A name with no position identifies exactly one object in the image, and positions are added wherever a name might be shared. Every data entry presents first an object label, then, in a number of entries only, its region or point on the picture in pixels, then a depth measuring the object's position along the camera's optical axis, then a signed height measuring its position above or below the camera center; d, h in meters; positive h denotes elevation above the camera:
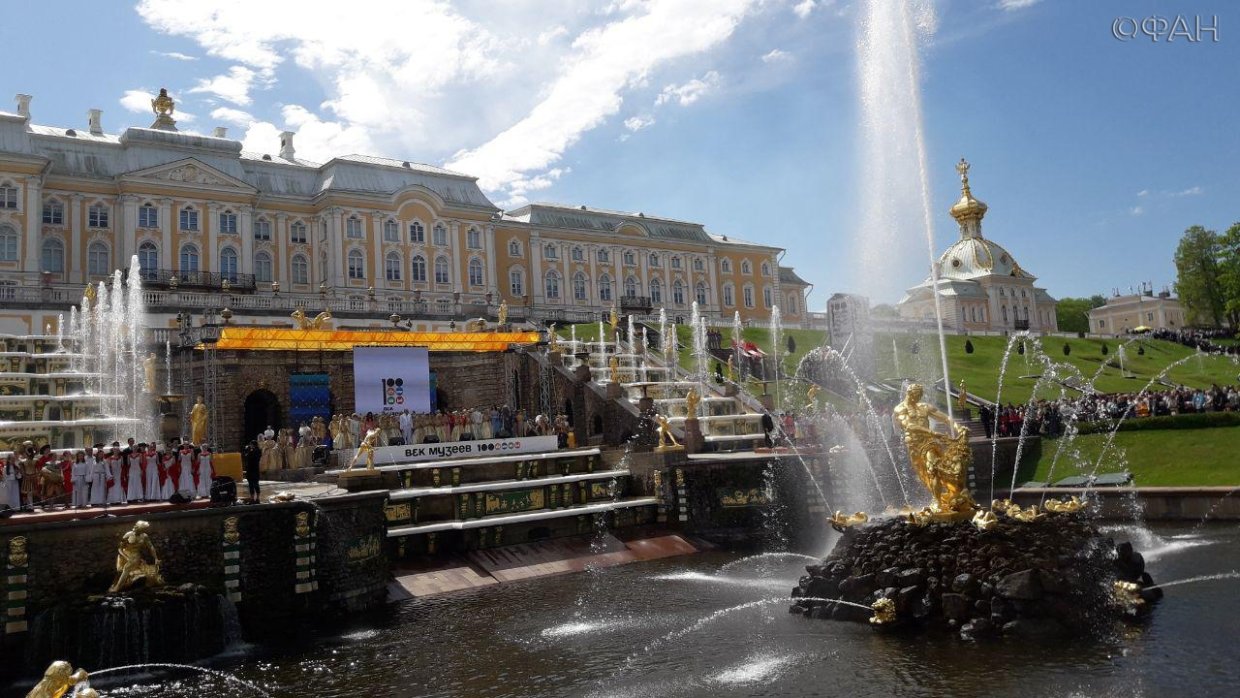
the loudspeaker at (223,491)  15.29 -1.01
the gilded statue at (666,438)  23.23 -0.89
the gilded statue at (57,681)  6.71 -1.89
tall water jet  19.31 +2.68
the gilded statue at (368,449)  17.69 -0.49
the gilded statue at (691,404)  25.27 +0.01
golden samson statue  13.77 -1.11
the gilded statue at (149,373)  25.45 +1.97
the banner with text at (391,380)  29.78 +1.55
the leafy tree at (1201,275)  73.56 +8.31
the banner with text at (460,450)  21.66 -0.83
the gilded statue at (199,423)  19.97 +0.32
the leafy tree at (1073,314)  109.00 +8.36
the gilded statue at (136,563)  13.24 -1.92
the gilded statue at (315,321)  31.88 +4.07
